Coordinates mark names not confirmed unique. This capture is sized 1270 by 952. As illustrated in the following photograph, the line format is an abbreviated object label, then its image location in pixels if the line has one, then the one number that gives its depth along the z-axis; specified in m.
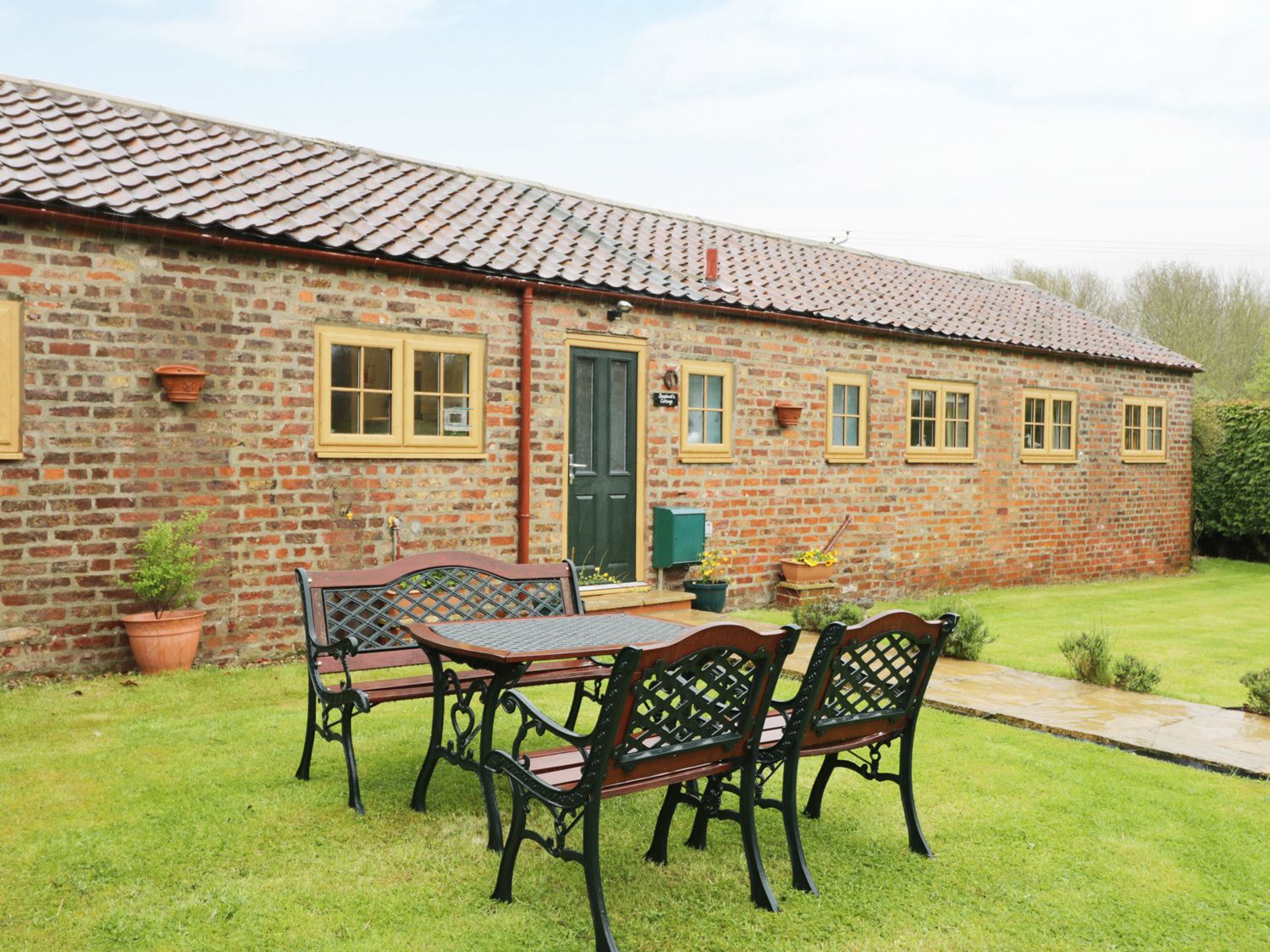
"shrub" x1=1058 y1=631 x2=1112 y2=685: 7.11
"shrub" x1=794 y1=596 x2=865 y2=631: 8.13
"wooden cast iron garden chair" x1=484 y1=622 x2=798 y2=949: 3.21
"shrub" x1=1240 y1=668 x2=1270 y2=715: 6.32
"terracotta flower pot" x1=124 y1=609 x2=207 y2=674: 7.00
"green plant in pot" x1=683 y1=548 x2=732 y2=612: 10.24
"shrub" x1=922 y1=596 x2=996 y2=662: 7.80
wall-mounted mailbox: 10.11
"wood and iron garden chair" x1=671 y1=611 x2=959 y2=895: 3.73
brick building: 6.96
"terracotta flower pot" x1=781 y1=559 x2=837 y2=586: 11.18
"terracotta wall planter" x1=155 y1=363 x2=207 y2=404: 7.22
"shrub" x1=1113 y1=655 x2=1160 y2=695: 7.00
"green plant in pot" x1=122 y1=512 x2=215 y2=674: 6.96
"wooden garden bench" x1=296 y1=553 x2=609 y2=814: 4.69
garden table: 3.90
